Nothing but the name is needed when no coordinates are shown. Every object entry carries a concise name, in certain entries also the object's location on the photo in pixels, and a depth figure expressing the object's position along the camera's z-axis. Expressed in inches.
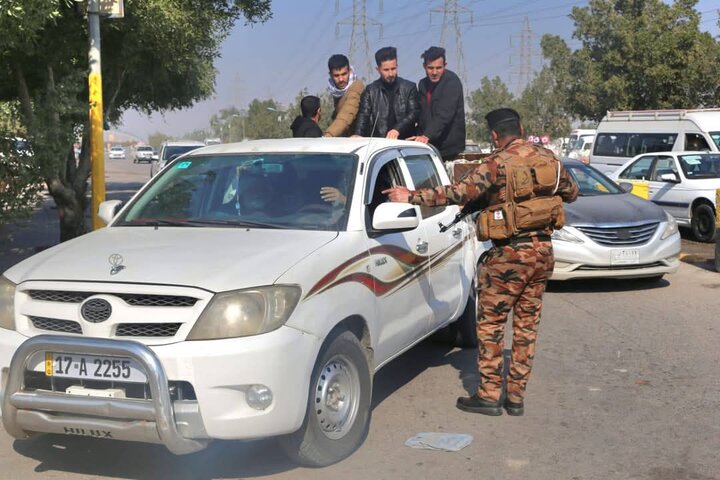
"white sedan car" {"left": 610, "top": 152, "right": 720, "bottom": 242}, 578.2
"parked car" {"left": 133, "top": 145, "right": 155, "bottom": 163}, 3152.1
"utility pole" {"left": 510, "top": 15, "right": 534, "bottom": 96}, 2868.6
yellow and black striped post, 408.2
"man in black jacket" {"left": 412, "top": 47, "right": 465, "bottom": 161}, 317.4
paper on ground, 195.2
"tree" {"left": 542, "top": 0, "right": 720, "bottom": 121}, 1216.2
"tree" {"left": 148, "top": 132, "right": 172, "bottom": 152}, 6914.4
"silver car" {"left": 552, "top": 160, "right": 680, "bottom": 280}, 382.0
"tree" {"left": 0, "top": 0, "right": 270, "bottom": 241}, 351.9
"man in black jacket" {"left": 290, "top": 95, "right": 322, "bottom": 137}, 319.0
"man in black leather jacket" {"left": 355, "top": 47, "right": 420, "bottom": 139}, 321.7
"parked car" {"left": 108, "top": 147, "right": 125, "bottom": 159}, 4126.5
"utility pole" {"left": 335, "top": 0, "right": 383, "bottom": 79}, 1736.0
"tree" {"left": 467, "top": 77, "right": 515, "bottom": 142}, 2568.9
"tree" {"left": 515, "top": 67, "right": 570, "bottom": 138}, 2320.4
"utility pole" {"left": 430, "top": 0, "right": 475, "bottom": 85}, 1791.1
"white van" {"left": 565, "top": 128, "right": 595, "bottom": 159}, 1624.0
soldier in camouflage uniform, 202.8
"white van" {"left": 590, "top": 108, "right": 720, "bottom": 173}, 735.7
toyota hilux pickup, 156.8
